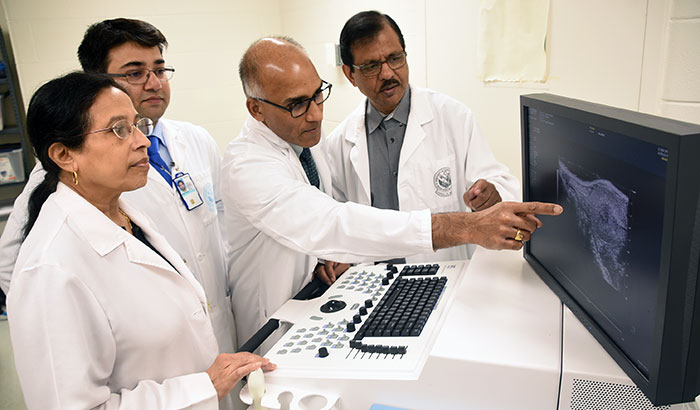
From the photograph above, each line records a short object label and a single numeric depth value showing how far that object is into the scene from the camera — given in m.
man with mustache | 1.69
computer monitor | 0.60
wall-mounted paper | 1.90
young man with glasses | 1.49
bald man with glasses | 1.15
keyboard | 0.93
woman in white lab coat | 0.83
